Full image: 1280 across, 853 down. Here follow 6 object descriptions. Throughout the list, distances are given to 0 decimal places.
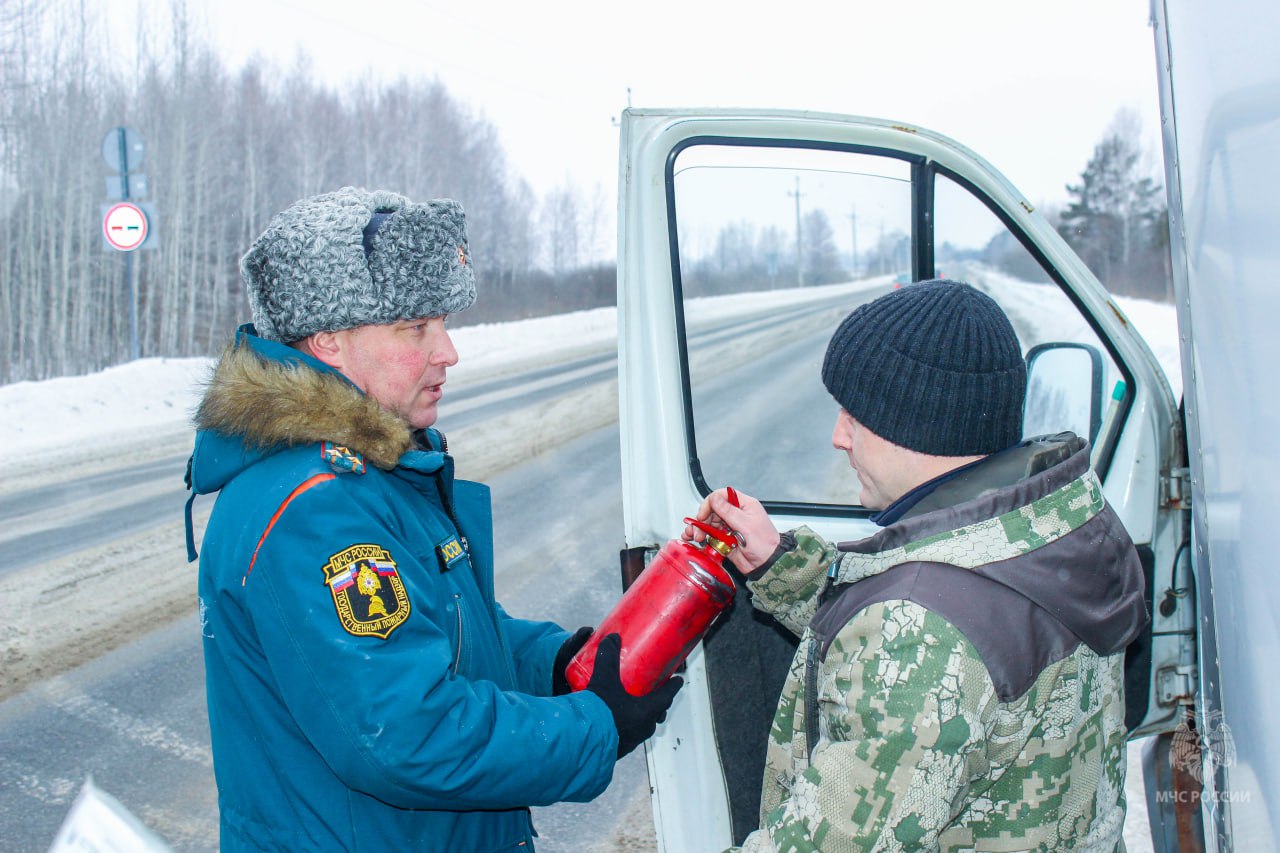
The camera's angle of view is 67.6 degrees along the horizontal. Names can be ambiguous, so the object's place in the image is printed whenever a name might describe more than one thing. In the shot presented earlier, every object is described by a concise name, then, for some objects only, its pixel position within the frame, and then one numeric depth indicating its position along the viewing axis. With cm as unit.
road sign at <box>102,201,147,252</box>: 1259
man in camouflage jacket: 128
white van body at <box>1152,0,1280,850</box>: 135
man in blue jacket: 148
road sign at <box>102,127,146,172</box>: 1270
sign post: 1264
